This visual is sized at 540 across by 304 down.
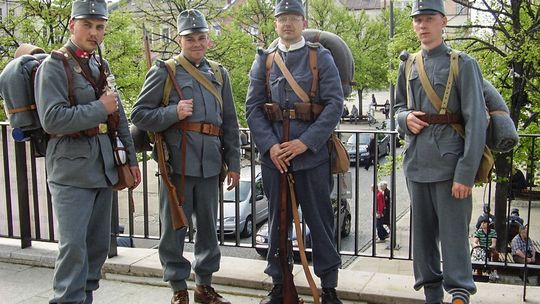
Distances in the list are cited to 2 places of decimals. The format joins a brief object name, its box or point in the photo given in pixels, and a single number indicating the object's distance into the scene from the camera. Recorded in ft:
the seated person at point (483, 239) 26.71
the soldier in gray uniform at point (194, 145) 12.73
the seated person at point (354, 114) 165.37
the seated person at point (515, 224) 36.51
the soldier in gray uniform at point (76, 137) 10.93
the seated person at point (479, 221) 37.98
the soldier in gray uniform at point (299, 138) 12.18
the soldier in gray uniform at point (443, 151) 10.90
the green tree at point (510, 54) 44.91
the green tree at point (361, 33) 129.80
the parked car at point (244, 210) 36.24
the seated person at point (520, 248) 27.79
